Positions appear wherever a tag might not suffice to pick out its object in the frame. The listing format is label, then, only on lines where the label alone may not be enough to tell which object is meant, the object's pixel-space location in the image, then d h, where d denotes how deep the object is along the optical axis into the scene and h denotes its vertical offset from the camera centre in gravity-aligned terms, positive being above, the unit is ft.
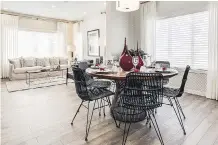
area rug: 16.08 -1.93
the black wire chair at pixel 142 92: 5.68 -0.95
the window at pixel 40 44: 24.59 +3.41
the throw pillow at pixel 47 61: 23.56 +0.65
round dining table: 6.52 -0.38
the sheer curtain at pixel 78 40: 27.44 +4.37
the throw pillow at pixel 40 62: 23.06 +0.49
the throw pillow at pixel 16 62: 20.55 +0.43
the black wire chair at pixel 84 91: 7.06 -1.20
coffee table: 18.51 -1.11
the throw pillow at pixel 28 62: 21.82 +0.47
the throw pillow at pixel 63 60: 24.93 +0.83
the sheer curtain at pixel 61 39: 27.20 +4.40
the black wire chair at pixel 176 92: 7.50 -1.25
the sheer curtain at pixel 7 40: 21.83 +3.48
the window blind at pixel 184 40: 13.26 +2.24
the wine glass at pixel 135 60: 8.24 +0.28
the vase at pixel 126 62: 8.07 +0.18
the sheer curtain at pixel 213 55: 12.00 +0.81
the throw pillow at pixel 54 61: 24.11 +0.66
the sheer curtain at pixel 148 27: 15.81 +3.79
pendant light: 9.45 +3.51
